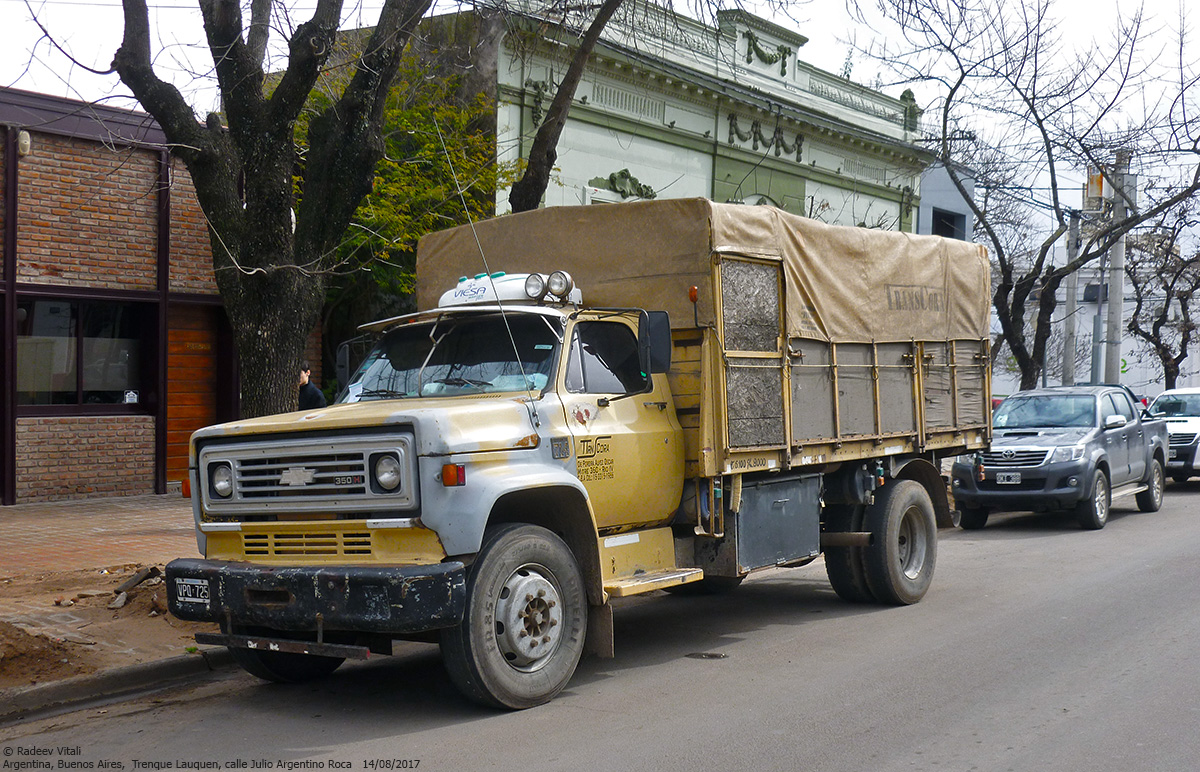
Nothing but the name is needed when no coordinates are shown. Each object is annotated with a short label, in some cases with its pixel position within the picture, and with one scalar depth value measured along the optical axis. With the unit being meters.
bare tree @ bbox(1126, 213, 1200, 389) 30.78
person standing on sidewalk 13.98
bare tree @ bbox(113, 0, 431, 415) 8.62
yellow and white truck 5.96
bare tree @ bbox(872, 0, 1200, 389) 18.45
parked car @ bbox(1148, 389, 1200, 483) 20.38
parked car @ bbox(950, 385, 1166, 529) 14.55
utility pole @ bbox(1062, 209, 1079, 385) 22.94
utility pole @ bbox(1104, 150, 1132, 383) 24.41
